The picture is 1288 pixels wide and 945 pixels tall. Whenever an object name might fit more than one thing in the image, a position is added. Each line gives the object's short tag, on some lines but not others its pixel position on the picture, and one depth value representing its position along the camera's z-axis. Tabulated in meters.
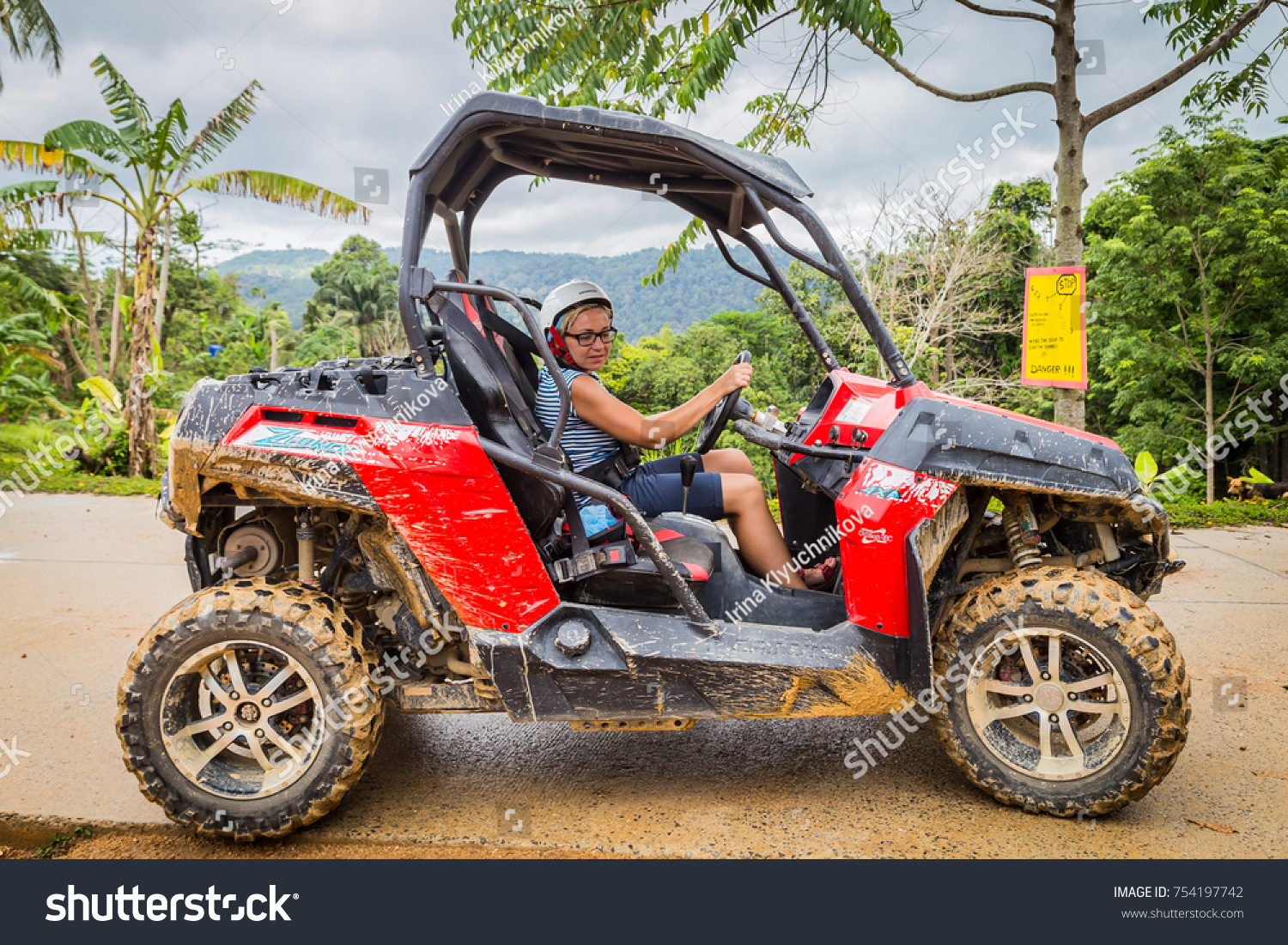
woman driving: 3.05
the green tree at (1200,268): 14.95
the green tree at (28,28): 16.07
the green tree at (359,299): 46.02
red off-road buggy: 2.78
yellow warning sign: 5.54
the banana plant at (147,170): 12.66
